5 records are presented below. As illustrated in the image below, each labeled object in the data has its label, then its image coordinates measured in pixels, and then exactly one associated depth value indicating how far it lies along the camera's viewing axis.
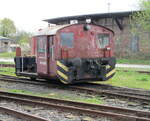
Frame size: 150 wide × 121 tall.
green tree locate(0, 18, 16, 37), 83.25
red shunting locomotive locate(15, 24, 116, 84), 10.70
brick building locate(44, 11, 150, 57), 31.20
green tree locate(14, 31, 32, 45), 74.20
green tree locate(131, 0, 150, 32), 26.50
